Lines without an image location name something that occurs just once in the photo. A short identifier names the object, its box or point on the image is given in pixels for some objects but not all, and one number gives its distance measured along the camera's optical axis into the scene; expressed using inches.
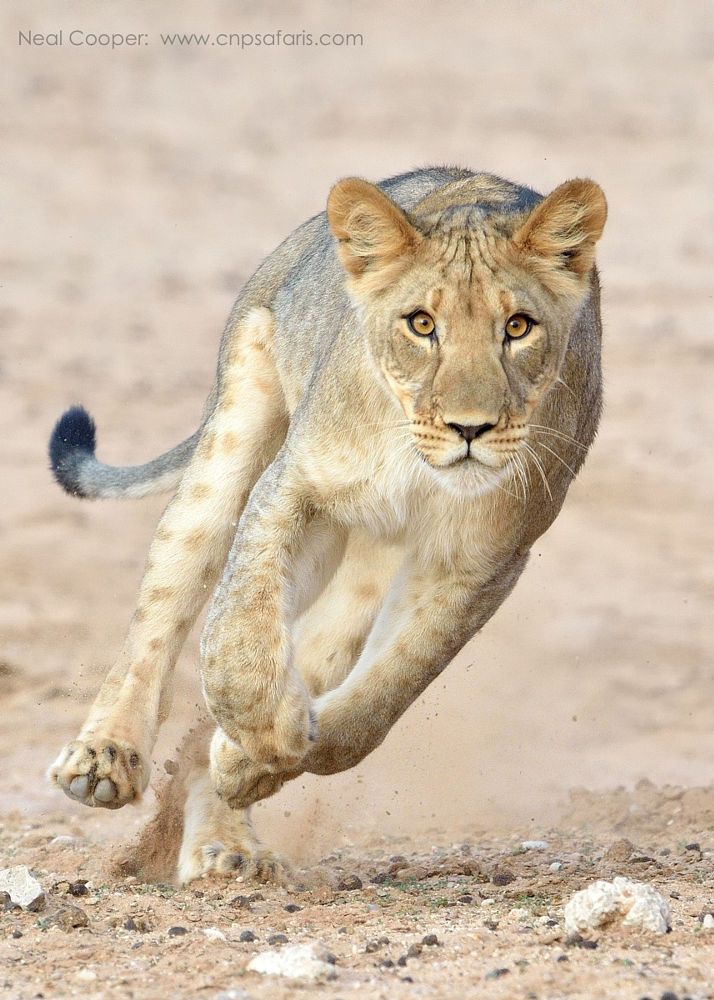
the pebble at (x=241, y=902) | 419.5
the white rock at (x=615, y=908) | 364.8
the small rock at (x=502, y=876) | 455.8
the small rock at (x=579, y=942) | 356.8
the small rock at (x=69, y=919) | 389.8
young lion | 395.5
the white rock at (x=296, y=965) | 337.4
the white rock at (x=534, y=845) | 534.3
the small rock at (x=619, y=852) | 495.2
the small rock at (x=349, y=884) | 454.1
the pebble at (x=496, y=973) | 336.5
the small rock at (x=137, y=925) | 388.8
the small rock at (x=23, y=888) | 408.8
